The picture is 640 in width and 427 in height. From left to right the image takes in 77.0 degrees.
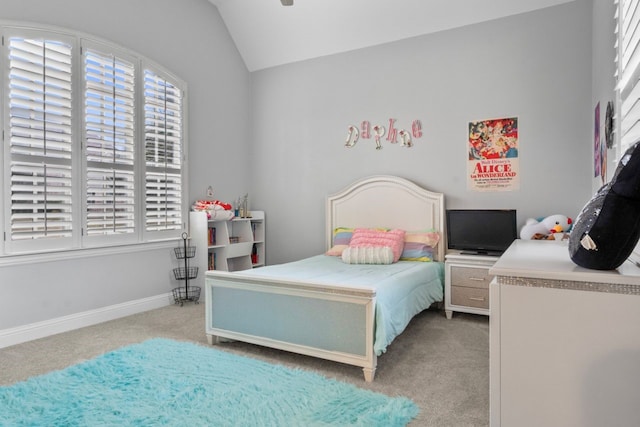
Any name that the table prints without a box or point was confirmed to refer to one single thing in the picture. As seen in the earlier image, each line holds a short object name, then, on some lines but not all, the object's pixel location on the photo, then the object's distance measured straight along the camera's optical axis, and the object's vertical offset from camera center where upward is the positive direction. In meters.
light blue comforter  2.52 -0.53
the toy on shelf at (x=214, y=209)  4.42 +0.00
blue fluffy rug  1.94 -1.01
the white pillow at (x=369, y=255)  3.74 -0.44
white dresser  1.24 -0.45
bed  2.44 -0.66
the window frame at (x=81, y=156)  3.00 +0.48
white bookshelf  4.40 -0.39
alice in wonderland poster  3.88 +0.51
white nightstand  3.57 -0.69
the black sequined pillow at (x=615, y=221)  1.16 -0.04
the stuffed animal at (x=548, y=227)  3.41 -0.17
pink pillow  3.92 -0.32
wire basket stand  4.30 -0.72
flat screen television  3.65 -0.21
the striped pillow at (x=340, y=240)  4.33 -0.35
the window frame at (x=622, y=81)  1.54 +0.54
